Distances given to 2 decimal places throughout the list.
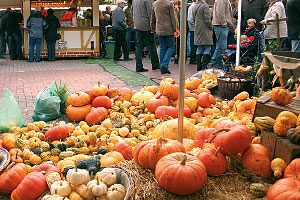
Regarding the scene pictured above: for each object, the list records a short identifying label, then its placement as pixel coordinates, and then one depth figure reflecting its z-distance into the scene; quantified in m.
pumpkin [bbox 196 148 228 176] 3.47
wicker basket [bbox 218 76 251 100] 7.90
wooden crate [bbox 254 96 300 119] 4.14
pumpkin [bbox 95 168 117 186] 3.51
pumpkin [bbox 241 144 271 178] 3.60
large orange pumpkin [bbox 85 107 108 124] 6.75
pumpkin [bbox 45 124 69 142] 5.72
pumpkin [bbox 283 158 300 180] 3.37
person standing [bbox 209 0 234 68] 11.70
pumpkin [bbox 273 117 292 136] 3.72
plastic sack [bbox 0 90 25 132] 6.50
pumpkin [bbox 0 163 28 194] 4.31
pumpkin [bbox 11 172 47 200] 4.03
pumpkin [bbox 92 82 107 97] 7.31
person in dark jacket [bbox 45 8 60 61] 15.62
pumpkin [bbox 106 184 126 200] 3.36
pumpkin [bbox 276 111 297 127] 3.77
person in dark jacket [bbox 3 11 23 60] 16.23
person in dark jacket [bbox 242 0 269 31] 13.25
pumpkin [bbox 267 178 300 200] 3.04
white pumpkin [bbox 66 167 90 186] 3.50
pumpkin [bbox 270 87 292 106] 4.19
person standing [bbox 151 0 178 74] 11.88
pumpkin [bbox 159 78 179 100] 6.86
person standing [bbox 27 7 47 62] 15.35
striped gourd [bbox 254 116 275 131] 3.93
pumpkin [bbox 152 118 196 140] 4.92
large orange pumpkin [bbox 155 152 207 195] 3.15
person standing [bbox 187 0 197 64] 13.92
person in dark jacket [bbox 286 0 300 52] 8.27
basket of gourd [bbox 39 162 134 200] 3.40
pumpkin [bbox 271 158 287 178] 3.50
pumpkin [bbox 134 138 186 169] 3.50
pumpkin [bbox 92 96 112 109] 7.07
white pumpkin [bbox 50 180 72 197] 3.51
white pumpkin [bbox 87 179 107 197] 3.39
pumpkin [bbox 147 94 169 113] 6.70
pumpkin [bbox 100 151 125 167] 4.37
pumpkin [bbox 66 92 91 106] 7.12
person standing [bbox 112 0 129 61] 15.27
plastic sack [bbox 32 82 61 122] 7.04
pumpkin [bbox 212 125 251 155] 3.59
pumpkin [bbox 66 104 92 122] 7.03
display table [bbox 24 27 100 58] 16.48
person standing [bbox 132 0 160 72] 12.62
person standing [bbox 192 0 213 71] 11.69
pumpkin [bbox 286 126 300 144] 3.56
